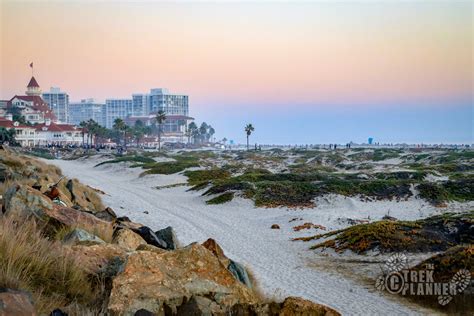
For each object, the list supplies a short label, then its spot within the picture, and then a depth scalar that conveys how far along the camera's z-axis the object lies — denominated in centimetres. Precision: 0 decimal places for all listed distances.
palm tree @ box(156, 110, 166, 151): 12454
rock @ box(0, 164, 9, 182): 1866
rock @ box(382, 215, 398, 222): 2366
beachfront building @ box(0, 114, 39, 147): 9716
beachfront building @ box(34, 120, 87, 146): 11731
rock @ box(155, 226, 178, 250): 1208
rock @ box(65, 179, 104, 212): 1880
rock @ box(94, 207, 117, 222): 1374
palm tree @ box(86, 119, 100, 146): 11956
